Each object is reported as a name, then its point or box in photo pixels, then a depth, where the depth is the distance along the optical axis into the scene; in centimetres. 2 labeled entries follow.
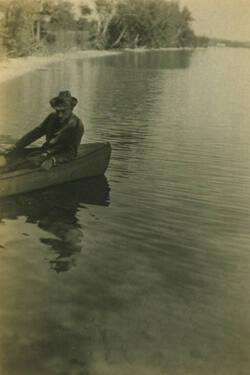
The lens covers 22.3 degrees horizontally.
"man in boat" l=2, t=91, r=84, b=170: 1031
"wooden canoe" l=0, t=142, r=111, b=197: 955
